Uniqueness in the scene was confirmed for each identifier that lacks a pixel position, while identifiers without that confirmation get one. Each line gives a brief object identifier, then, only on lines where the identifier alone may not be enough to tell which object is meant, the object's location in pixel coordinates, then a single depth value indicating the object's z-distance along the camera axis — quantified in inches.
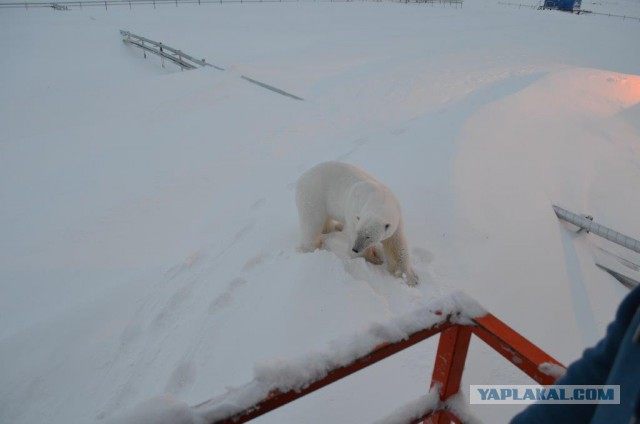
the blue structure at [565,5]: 1128.8
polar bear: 126.6
